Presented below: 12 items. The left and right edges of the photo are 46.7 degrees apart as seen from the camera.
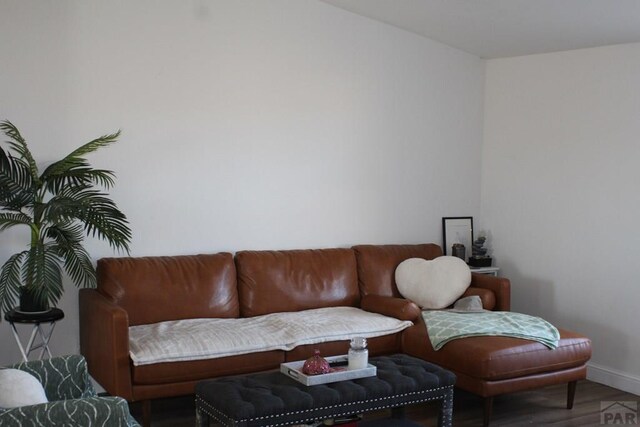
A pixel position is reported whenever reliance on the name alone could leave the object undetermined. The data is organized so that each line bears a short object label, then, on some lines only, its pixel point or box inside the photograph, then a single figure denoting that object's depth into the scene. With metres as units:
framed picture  5.90
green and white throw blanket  4.22
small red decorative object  3.34
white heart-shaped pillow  4.99
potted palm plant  3.74
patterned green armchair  2.22
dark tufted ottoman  3.04
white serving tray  3.29
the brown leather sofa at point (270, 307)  3.80
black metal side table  3.79
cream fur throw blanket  3.81
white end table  5.63
